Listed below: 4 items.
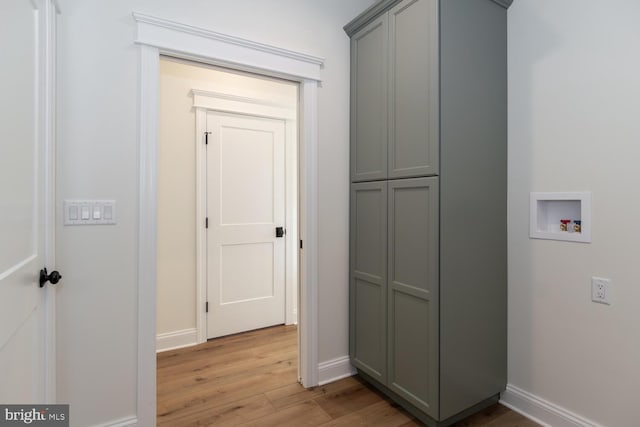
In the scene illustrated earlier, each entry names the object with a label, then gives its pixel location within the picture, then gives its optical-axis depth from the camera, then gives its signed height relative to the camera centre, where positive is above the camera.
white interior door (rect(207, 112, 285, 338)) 3.05 -0.10
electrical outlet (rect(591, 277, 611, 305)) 1.58 -0.38
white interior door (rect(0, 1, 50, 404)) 0.94 +0.03
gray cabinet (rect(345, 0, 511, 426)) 1.71 +0.06
